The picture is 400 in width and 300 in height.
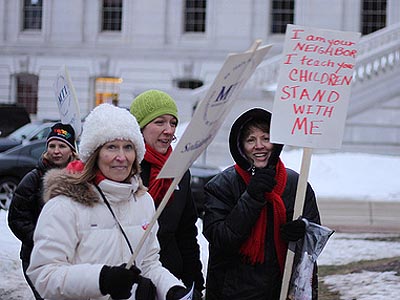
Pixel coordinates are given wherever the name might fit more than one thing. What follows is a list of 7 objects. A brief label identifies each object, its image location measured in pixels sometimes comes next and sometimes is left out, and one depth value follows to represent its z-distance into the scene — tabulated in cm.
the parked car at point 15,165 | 2166
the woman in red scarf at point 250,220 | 616
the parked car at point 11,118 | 3431
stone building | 4625
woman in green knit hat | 680
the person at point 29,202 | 786
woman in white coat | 503
